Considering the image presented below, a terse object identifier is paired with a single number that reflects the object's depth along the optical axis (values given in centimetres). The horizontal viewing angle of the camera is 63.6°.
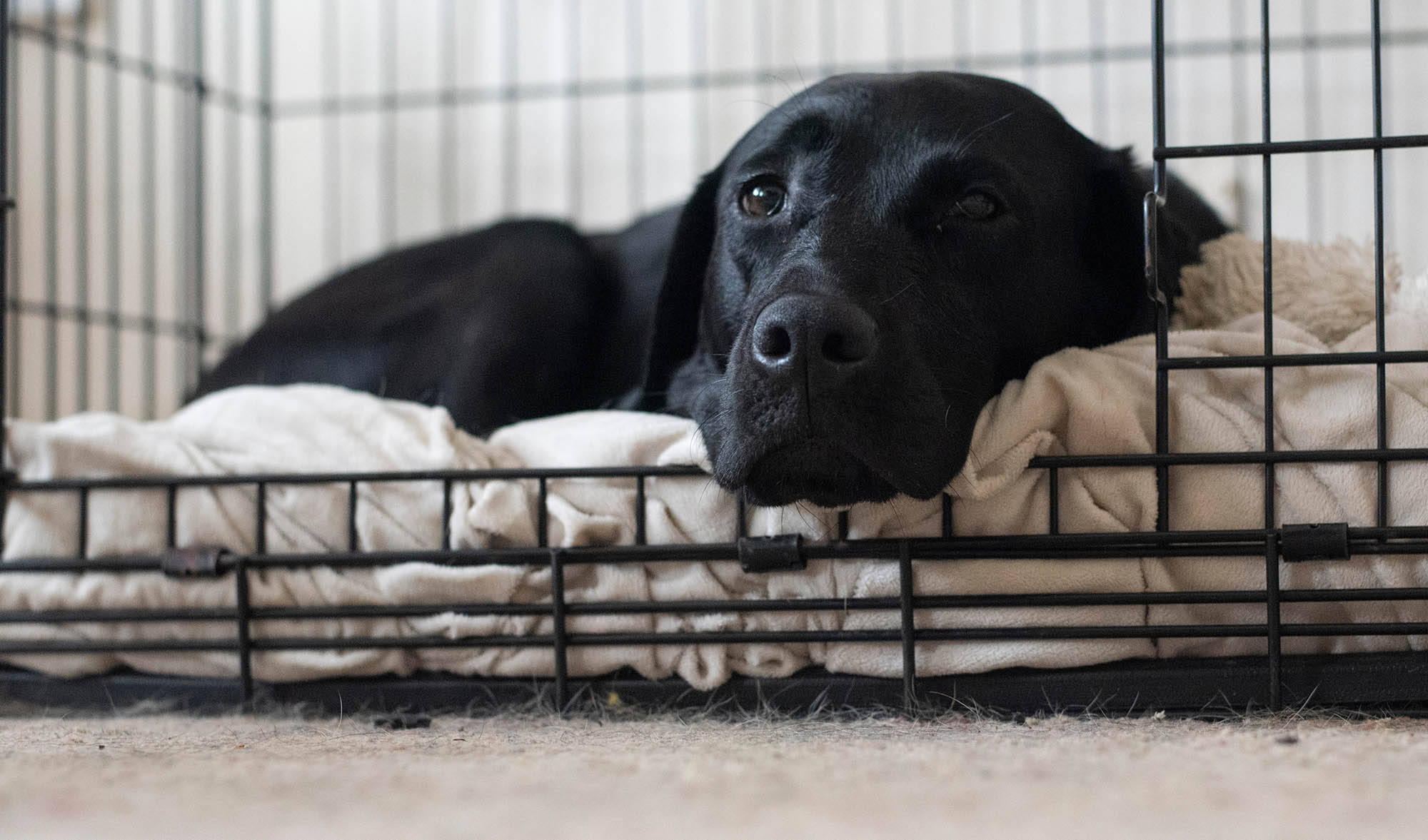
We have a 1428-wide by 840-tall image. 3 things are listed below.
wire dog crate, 83
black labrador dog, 84
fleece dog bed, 86
